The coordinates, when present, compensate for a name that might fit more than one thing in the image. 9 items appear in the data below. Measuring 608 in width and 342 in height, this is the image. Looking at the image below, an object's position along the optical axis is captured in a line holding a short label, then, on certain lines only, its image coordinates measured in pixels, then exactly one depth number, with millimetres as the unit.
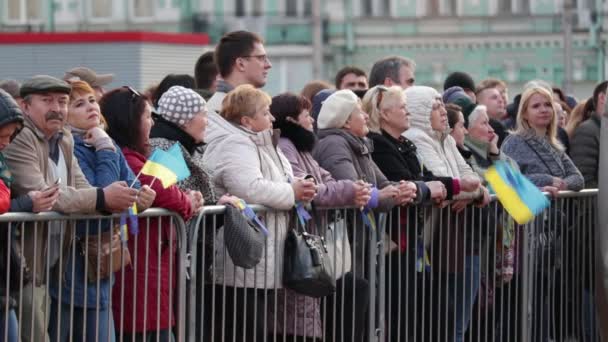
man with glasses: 21531
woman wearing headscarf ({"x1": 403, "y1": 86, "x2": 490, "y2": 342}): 21328
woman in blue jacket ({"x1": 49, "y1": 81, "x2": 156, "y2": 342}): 16172
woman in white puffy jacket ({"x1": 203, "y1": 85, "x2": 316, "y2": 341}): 18047
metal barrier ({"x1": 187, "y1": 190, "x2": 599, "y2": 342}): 18031
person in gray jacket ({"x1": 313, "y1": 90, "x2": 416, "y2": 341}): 19734
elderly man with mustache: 15734
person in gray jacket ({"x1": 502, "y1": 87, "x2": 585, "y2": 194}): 24469
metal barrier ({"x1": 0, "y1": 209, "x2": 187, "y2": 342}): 15555
